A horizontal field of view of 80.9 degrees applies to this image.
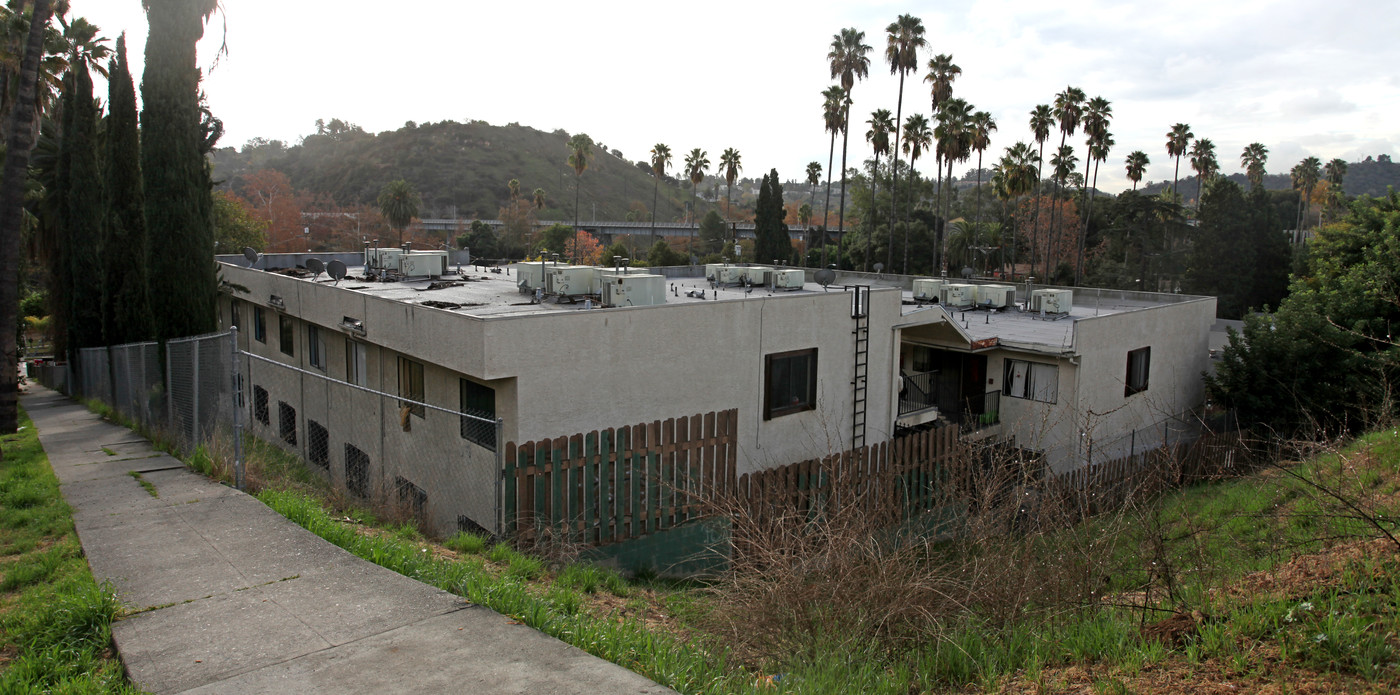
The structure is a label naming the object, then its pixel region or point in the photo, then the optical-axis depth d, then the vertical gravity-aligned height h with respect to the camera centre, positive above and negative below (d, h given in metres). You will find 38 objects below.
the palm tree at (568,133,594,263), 74.44 +9.00
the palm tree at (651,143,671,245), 76.88 +8.78
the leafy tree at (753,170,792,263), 55.06 +2.07
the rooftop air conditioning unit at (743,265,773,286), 24.08 -0.60
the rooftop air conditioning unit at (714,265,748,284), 24.47 -0.65
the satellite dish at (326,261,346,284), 19.33 -0.61
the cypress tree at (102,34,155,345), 19.27 +0.38
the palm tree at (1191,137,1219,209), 70.88 +9.46
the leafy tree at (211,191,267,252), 50.00 +1.03
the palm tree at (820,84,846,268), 58.84 +10.53
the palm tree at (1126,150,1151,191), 64.12 +7.68
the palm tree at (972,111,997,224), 55.09 +8.82
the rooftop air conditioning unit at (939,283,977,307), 25.98 -1.14
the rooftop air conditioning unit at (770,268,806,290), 23.22 -0.67
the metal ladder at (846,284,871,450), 15.77 -1.93
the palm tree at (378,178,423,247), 74.69 +3.65
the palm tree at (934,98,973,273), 53.97 +8.46
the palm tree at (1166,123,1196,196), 67.00 +10.13
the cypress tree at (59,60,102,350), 24.17 +0.69
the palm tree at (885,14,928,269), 54.44 +14.29
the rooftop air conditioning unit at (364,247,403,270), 21.97 -0.35
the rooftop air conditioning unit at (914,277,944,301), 26.88 -1.05
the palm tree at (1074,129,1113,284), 56.59 +7.99
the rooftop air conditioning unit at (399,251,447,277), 21.30 -0.44
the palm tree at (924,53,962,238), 56.09 +12.31
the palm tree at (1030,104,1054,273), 56.03 +9.39
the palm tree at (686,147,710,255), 75.12 +8.17
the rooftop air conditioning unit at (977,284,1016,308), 26.28 -1.15
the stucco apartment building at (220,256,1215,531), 11.98 -2.15
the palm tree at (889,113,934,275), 59.62 +9.01
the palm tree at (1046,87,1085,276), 55.25 +10.29
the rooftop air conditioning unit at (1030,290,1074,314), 24.64 -1.22
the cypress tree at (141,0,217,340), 16.64 +1.45
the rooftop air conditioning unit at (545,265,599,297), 16.48 -0.61
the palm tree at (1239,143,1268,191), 87.00 +11.23
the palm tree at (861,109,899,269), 58.84 +9.05
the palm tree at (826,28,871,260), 56.94 +13.94
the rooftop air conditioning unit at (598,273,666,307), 14.90 -0.70
